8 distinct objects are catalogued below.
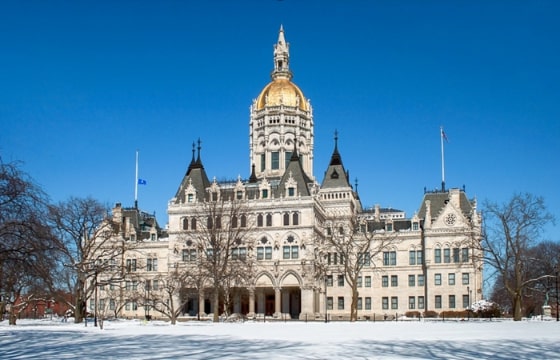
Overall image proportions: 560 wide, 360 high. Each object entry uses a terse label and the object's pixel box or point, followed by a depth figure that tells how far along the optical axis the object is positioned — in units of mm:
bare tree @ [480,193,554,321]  63500
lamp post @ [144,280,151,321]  88250
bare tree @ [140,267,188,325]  66925
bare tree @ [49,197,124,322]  60438
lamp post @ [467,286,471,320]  88600
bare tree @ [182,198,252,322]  70125
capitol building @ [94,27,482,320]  89375
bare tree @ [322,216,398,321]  90688
